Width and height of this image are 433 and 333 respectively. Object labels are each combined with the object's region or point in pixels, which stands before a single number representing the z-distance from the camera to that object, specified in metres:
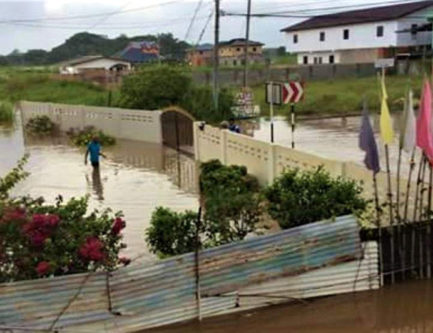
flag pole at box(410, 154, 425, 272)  7.60
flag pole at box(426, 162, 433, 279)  7.64
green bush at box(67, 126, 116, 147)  22.64
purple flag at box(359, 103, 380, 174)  7.56
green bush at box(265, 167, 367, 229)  7.84
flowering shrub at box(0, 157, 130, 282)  6.44
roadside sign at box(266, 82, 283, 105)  14.79
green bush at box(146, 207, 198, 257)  7.62
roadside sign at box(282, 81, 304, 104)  14.55
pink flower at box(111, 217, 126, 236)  6.88
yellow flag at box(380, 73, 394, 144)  7.55
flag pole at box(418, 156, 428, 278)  7.66
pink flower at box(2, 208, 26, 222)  6.46
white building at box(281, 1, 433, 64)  49.75
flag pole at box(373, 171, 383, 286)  7.48
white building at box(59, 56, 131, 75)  66.56
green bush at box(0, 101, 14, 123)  30.53
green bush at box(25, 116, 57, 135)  27.22
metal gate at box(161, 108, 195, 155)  20.84
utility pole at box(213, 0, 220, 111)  26.31
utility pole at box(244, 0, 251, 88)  30.02
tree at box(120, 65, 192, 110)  23.95
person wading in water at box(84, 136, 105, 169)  16.70
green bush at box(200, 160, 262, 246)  7.75
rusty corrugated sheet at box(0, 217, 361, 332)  6.21
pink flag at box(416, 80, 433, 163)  7.38
